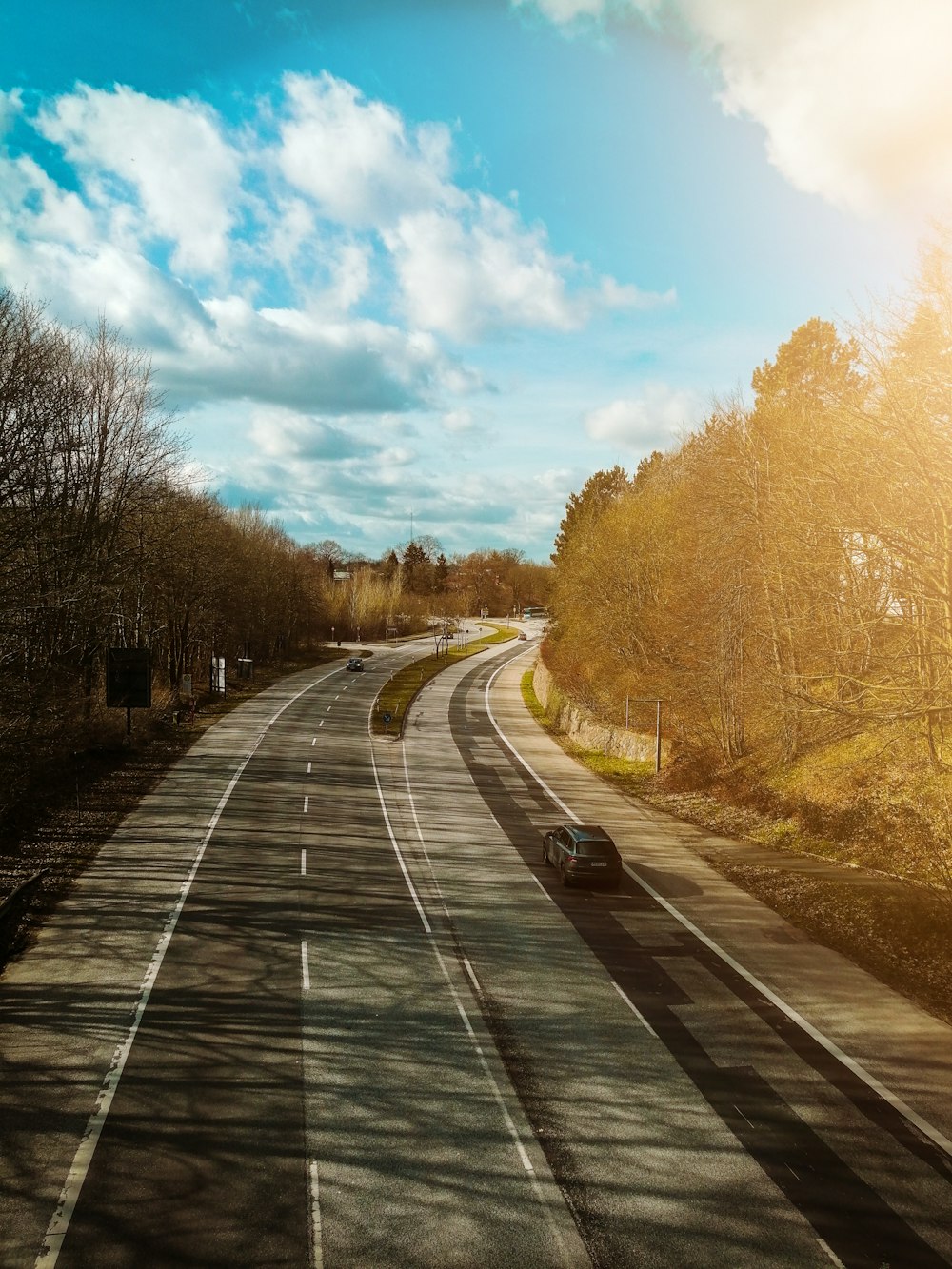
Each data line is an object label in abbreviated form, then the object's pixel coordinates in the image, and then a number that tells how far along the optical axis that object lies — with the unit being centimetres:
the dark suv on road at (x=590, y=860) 2077
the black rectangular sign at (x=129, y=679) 3544
